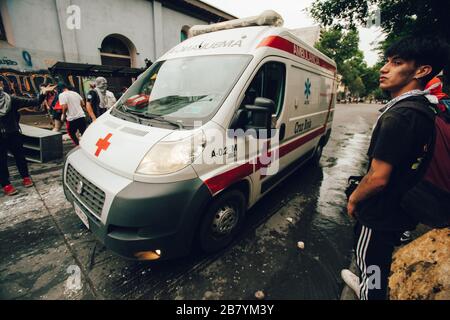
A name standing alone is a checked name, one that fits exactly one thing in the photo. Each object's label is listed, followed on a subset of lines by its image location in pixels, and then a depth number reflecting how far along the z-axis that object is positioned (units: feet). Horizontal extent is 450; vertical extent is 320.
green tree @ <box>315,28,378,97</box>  133.69
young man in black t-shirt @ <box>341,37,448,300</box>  4.27
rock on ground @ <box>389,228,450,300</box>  5.64
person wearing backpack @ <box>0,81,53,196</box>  11.61
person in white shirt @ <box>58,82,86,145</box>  17.44
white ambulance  6.04
